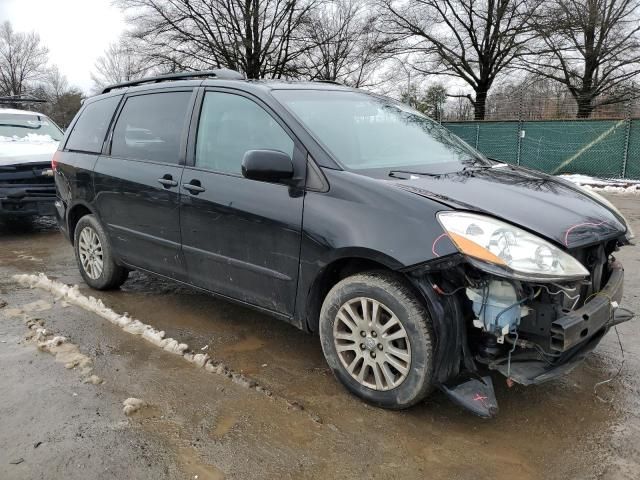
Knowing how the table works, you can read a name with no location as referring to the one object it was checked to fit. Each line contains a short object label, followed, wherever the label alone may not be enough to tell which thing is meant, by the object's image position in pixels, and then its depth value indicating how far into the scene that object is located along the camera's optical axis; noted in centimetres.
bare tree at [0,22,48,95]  5350
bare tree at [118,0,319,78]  2520
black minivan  250
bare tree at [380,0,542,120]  2741
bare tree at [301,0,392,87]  2702
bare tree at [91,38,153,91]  2570
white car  718
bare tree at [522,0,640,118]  2516
